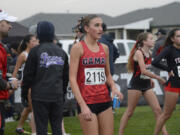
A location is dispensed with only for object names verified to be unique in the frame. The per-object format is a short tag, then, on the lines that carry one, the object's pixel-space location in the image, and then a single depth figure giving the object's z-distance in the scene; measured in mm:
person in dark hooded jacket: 11070
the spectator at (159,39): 24253
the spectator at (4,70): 10281
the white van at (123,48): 33469
